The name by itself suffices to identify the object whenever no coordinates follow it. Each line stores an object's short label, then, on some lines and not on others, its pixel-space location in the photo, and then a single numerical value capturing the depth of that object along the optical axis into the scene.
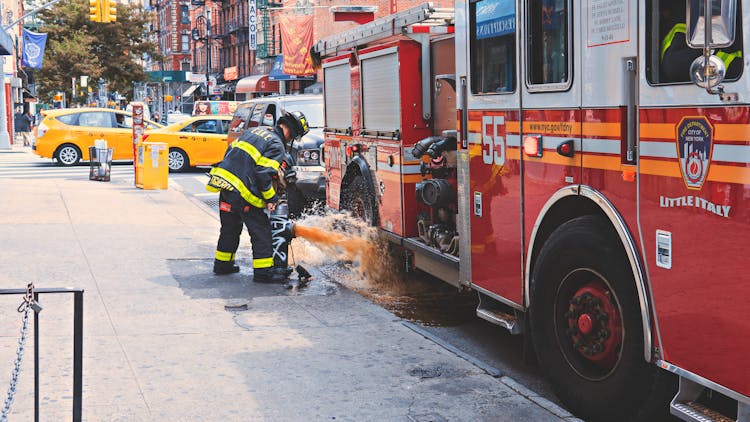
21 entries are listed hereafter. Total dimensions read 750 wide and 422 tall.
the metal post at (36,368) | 4.31
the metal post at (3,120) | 37.56
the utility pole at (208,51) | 69.19
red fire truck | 4.03
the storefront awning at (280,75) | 46.97
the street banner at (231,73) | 66.22
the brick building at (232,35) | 44.72
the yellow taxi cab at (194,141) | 25.23
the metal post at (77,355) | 4.24
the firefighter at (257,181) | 9.24
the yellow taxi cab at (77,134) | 26.67
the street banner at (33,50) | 42.44
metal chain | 3.89
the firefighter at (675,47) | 4.29
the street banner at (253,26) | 56.22
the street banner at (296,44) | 36.78
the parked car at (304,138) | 13.51
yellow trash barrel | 19.38
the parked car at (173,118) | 46.14
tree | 60.75
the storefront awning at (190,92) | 78.34
